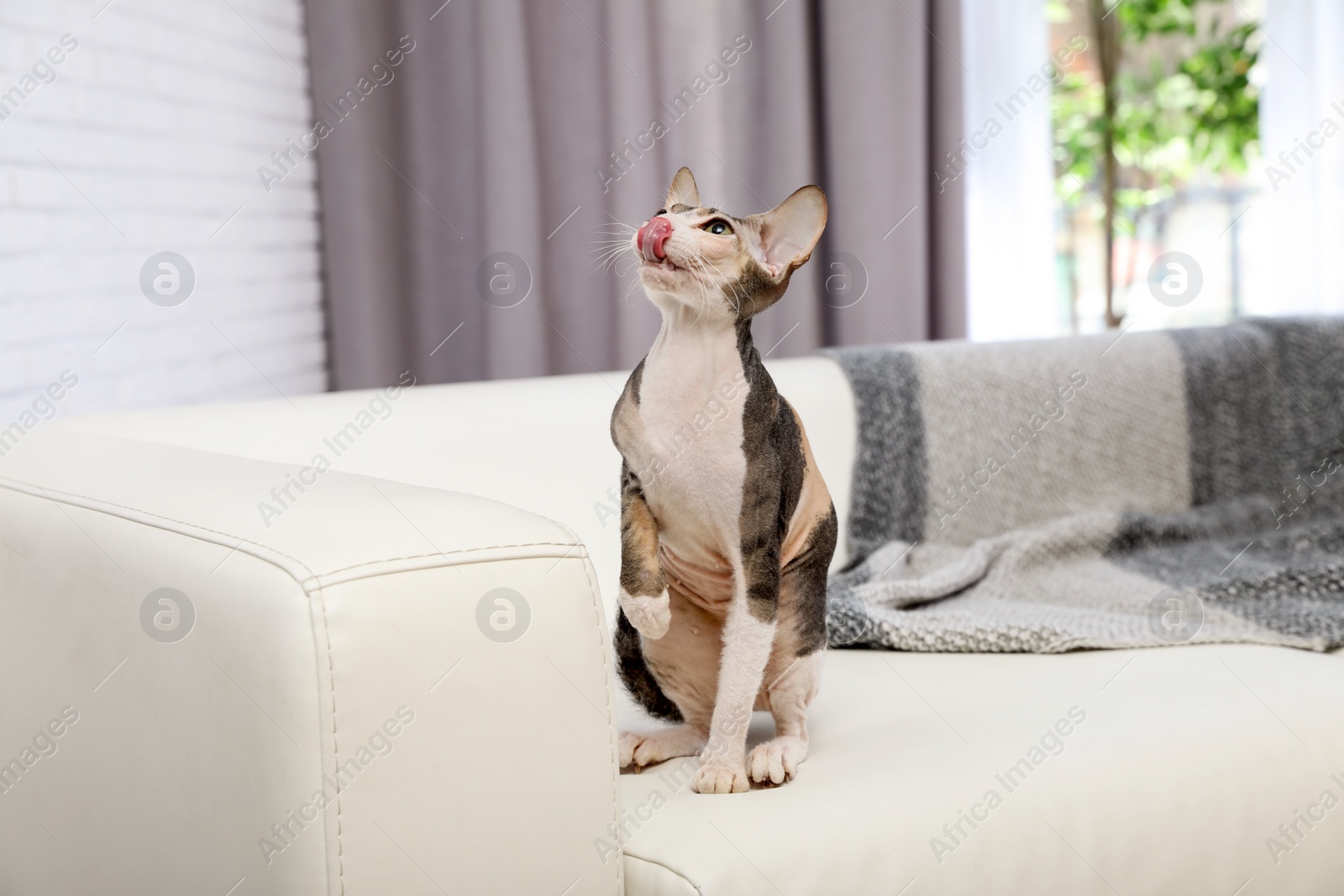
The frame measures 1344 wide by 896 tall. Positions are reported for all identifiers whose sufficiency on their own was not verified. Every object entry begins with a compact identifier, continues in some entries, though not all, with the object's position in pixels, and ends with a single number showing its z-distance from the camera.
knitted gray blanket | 1.48
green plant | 2.59
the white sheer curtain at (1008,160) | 2.38
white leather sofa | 0.62
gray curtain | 2.29
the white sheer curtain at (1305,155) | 2.28
